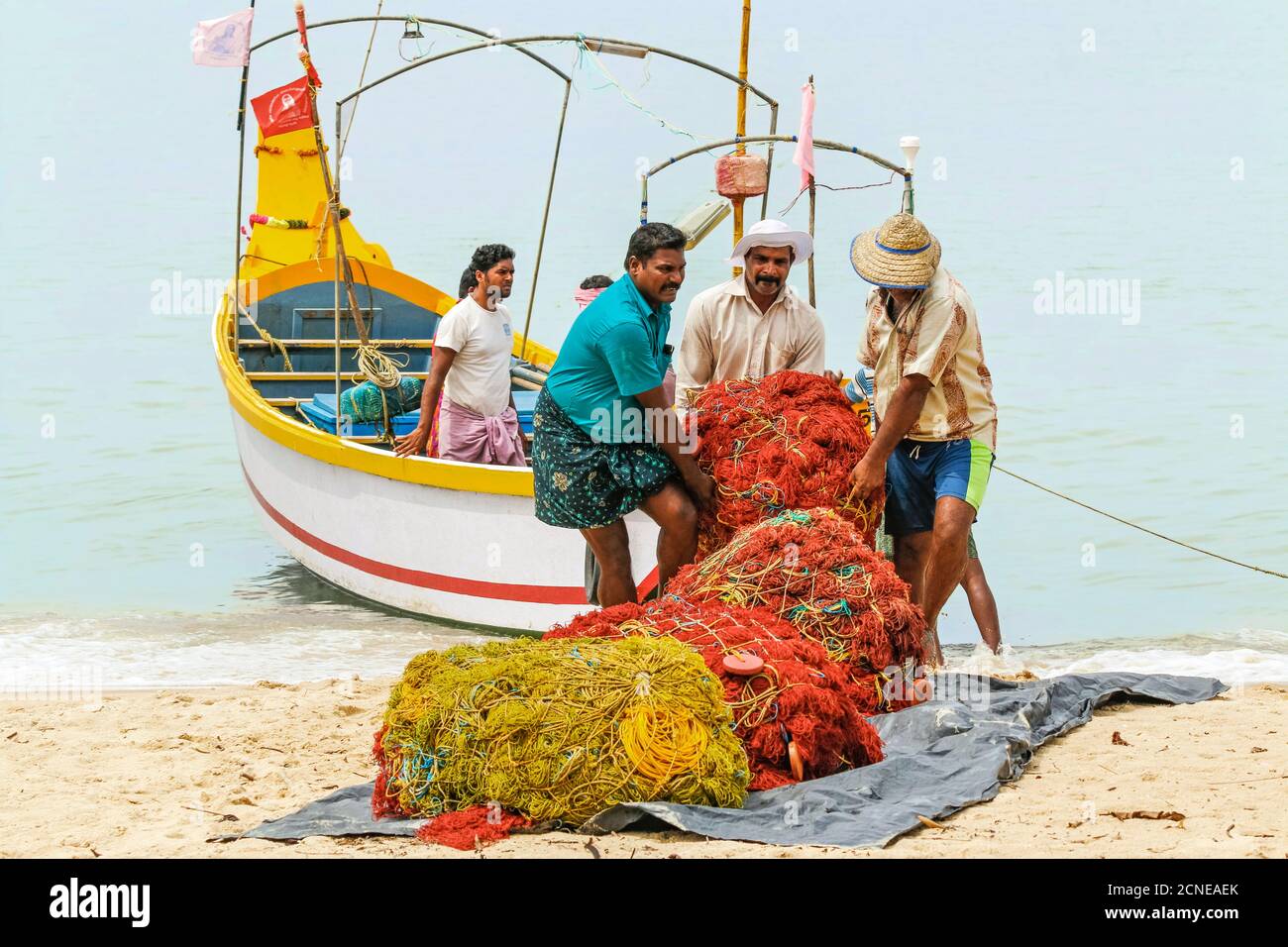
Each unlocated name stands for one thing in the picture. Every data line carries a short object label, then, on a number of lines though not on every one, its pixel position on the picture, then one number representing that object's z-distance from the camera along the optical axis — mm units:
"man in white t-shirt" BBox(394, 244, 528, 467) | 8578
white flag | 9484
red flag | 9469
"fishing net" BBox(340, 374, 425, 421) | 10062
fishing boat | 9203
